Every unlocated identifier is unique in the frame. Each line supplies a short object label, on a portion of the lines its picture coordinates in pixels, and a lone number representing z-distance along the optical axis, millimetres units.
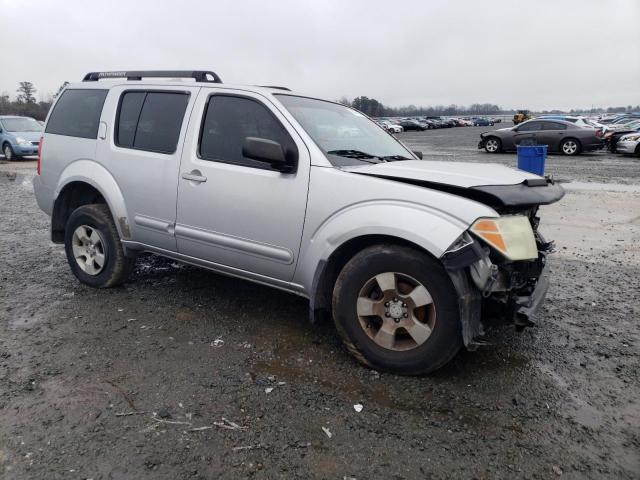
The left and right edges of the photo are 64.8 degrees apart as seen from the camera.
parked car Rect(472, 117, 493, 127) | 81125
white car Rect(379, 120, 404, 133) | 51062
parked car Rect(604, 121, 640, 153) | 21922
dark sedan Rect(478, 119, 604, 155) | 21016
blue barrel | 10750
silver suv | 3059
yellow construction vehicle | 51262
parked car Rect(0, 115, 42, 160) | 18062
